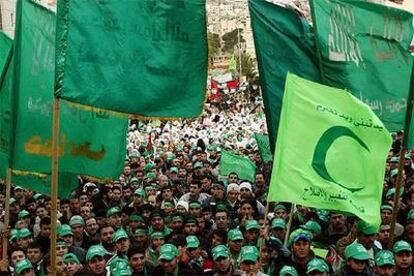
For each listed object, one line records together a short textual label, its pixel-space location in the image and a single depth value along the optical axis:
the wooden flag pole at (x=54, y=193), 5.77
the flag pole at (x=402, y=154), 6.56
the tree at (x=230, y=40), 85.58
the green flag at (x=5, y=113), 8.08
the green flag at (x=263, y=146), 13.77
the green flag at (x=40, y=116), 7.57
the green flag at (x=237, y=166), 12.88
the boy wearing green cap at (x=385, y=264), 6.17
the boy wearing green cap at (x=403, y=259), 6.35
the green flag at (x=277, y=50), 7.61
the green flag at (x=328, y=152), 5.93
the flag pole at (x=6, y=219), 7.17
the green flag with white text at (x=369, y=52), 8.09
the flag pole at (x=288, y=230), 6.83
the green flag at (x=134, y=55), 6.65
